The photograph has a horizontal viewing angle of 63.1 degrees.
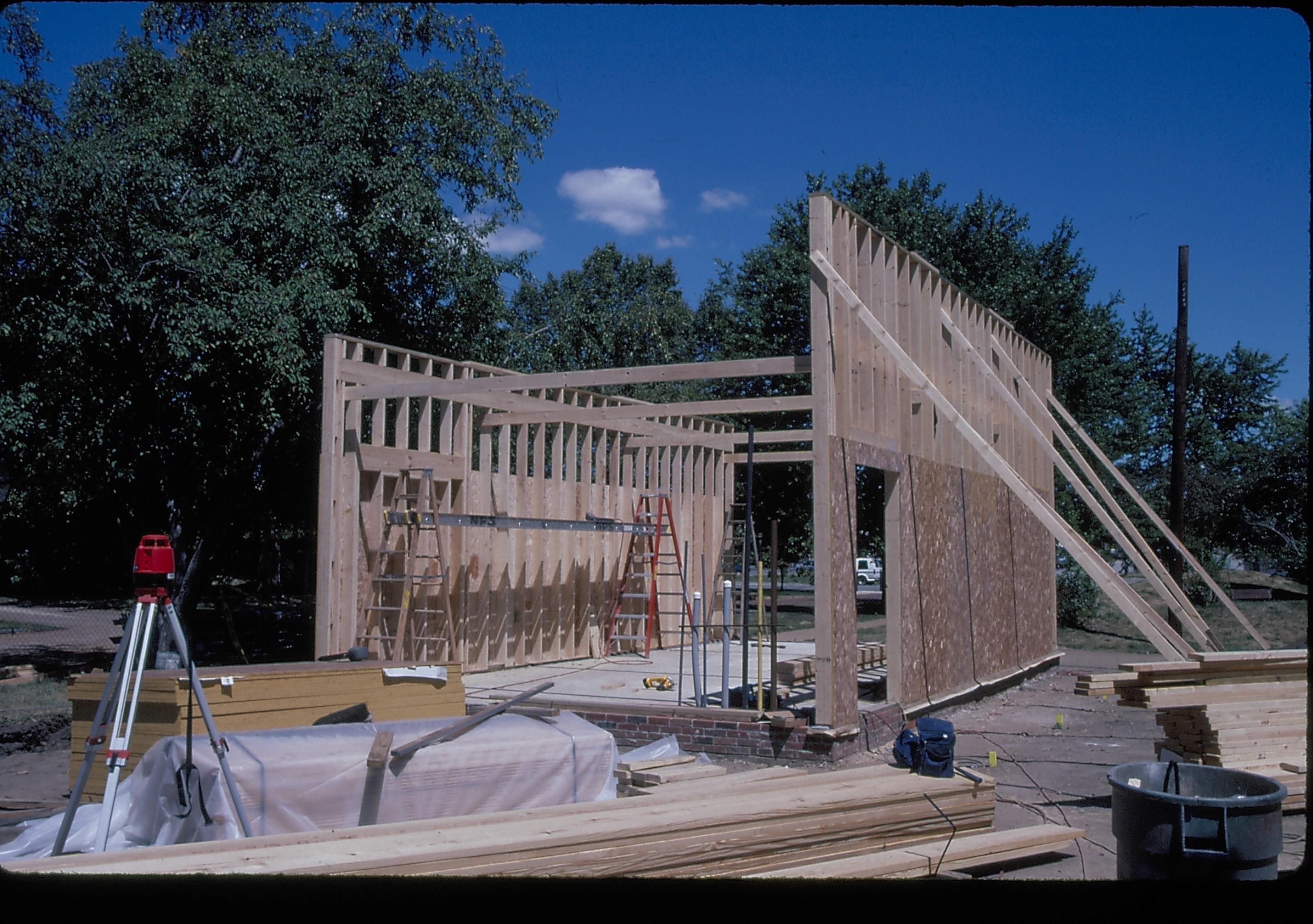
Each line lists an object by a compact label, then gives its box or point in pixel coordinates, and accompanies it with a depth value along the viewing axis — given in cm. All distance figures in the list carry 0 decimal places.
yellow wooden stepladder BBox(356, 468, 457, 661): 1110
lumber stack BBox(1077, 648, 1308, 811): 711
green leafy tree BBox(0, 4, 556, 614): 1133
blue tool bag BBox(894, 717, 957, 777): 627
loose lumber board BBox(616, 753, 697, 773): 742
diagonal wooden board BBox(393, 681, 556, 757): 617
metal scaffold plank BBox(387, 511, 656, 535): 1123
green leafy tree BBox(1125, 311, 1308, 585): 2786
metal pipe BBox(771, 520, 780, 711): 823
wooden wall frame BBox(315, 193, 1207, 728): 854
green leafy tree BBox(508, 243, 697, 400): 2586
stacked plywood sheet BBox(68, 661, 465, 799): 658
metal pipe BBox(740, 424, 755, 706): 830
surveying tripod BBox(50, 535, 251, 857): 475
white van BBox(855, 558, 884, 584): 4466
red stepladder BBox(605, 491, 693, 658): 1456
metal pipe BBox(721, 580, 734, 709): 850
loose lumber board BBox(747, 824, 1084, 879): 526
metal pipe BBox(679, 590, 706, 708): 908
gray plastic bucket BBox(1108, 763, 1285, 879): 470
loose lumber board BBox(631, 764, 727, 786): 722
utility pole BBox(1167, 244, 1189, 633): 1823
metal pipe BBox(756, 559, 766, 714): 856
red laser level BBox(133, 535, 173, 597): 509
